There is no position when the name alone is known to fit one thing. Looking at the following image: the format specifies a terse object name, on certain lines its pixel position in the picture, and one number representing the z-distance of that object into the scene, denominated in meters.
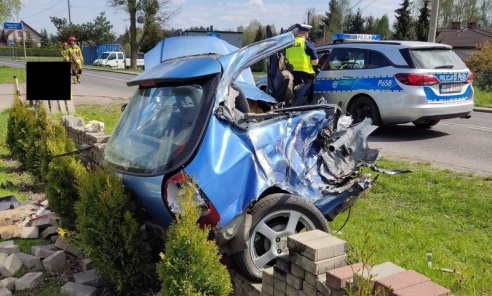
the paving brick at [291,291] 2.82
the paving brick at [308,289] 2.69
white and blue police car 8.57
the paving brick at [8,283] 3.86
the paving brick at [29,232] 4.91
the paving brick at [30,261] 4.26
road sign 17.58
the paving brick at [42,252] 4.35
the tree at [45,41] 79.20
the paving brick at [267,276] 3.04
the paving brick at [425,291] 2.21
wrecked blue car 3.21
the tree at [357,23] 56.97
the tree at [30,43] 75.00
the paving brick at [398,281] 2.26
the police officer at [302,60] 8.30
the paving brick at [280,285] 2.91
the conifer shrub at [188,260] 2.69
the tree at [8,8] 34.22
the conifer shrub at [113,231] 3.28
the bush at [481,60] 24.59
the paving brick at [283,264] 2.88
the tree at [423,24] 44.36
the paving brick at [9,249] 4.45
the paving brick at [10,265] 4.09
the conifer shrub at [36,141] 6.59
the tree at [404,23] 46.67
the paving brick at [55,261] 4.15
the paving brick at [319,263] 2.65
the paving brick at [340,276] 2.46
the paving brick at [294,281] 2.80
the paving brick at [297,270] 2.77
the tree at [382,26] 60.35
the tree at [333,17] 56.31
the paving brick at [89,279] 3.71
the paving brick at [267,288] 3.05
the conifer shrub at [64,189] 4.48
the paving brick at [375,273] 2.32
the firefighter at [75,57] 19.97
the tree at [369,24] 57.29
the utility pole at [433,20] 16.47
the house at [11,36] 99.06
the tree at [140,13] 43.91
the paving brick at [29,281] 3.86
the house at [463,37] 48.50
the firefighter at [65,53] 19.70
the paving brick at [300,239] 2.77
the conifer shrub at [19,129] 7.34
